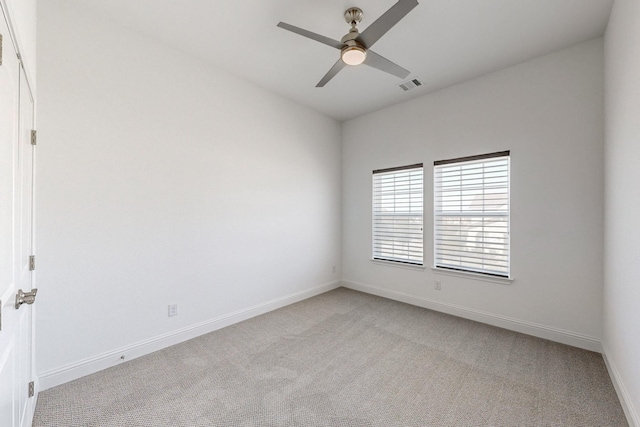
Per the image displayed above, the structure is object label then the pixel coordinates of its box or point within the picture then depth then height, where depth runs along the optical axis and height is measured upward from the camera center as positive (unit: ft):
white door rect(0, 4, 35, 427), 3.70 -0.37
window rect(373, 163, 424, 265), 12.85 -0.01
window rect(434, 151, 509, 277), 10.39 +0.01
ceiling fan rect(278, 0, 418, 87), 5.92 +4.35
